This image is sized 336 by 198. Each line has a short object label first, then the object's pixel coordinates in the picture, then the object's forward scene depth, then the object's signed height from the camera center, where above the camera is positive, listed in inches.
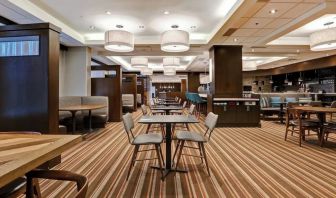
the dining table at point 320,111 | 188.2 -13.8
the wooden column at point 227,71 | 329.1 +37.0
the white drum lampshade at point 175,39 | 215.0 +56.6
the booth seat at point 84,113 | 270.4 -22.6
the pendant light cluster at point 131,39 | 214.5 +56.7
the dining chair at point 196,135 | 129.8 -25.1
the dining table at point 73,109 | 220.2 -12.7
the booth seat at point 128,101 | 475.2 -10.9
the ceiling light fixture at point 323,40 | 213.0 +55.9
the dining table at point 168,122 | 129.4 -15.3
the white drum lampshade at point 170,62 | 424.8 +66.3
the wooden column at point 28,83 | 138.6 +8.7
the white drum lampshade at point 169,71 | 509.0 +60.8
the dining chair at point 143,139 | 122.5 -25.3
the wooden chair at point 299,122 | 200.9 -26.4
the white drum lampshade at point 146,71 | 537.3 +63.0
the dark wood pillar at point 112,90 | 342.6 +9.9
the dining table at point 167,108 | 236.3 -13.6
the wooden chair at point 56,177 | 40.9 -19.3
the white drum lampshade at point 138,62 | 409.7 +65.0
